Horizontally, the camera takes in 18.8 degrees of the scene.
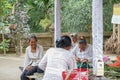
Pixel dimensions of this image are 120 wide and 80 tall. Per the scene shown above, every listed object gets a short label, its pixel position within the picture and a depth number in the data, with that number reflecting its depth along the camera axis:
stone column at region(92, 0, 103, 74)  5.60
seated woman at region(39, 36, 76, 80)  4.68
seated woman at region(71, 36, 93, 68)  7.36
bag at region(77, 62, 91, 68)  6.82
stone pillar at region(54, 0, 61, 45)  8.34
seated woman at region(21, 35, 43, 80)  6.68
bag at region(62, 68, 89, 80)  4.45
